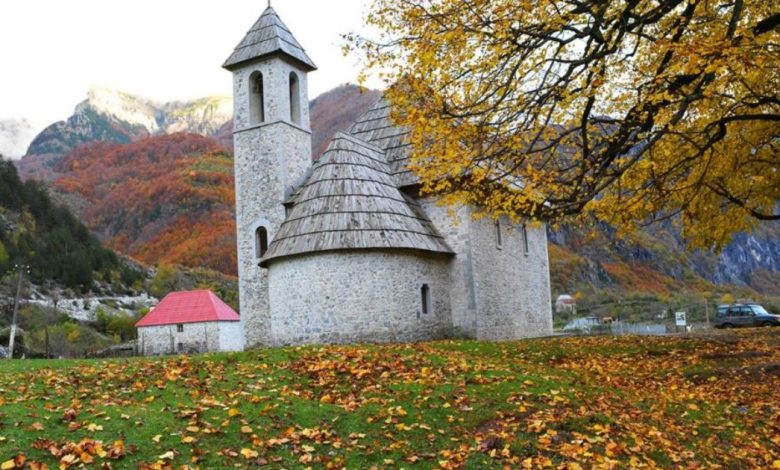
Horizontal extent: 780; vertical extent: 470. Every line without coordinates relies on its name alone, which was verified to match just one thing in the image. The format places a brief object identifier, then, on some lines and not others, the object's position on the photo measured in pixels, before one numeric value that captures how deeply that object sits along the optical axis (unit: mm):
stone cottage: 37675
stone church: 19188
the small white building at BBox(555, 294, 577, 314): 52219
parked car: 29688
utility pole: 25275
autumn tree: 10242
